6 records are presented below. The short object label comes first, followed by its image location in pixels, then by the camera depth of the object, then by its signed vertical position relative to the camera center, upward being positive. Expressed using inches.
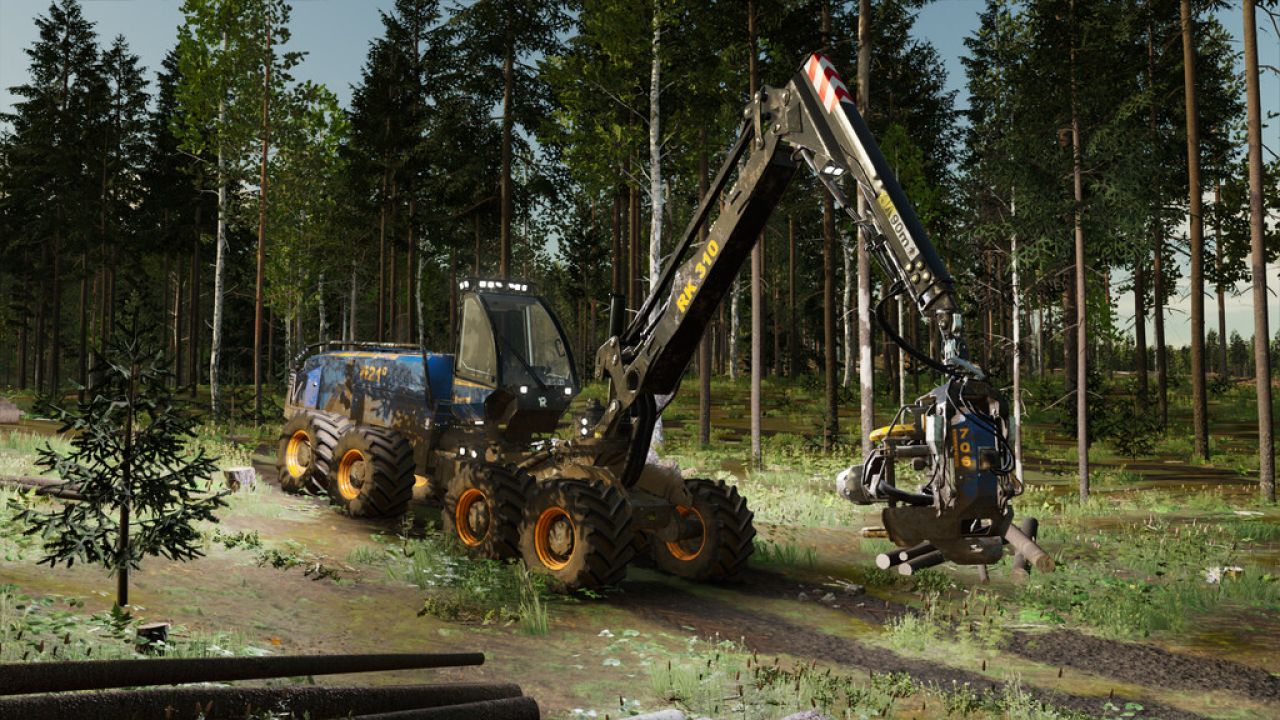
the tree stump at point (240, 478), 575.5 -47.4
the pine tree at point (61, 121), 1614.2 +497.3
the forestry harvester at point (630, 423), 232.4 -7.8
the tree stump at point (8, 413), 796.6 -9.5
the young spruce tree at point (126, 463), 292.2 -19.9
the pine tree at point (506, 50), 1145.4 +448.2
